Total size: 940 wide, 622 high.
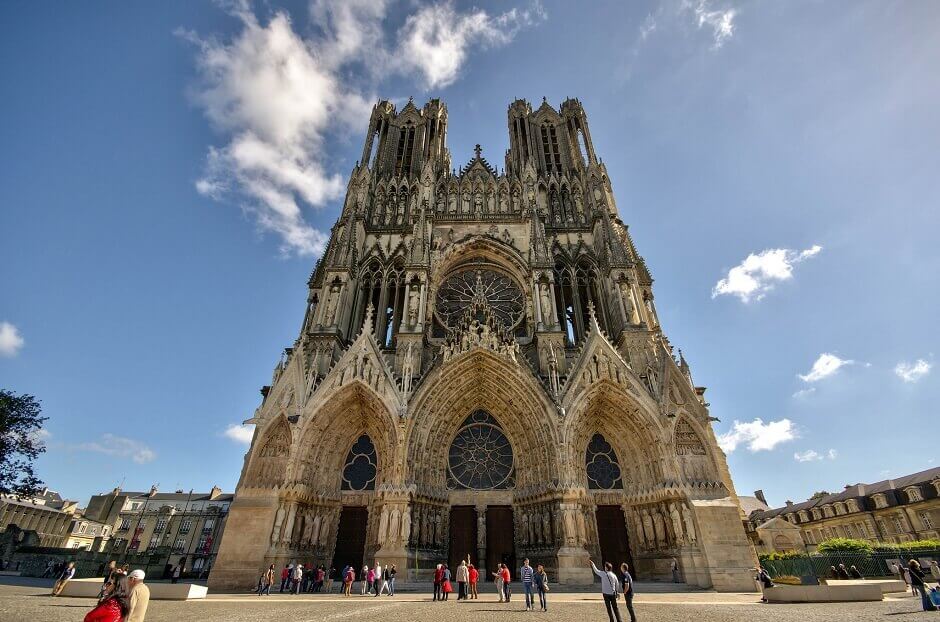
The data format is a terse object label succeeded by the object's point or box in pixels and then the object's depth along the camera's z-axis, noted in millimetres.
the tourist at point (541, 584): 9285
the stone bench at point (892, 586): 13773
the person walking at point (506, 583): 10827
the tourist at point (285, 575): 13995
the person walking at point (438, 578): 11195
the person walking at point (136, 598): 3748
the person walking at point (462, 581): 11633
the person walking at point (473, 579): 11859
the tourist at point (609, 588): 7198
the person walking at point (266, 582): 13078
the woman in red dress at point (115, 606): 3496
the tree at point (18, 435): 24250
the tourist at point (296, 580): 13180
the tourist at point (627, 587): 7462
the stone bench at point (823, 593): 10648
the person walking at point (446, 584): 11344
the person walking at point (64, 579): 12180
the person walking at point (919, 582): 9094
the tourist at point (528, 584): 9539
